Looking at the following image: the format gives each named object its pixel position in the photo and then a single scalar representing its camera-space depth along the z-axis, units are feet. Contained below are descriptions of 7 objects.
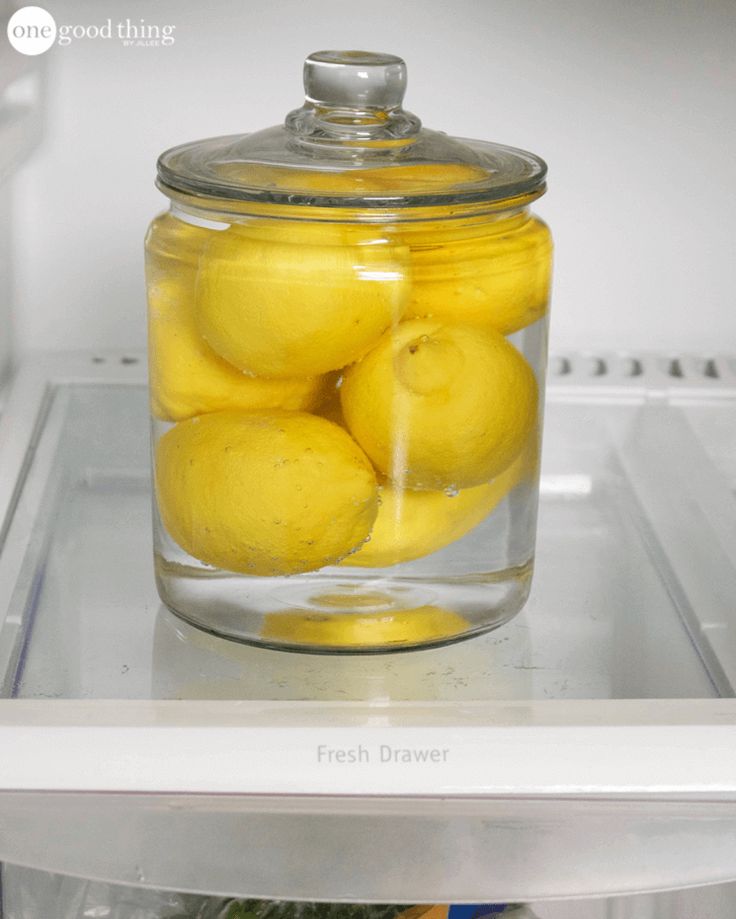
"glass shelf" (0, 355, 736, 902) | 2.29
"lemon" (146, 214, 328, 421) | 2.52
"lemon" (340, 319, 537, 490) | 2.47
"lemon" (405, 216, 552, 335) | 2.47
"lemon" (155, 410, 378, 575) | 2.47
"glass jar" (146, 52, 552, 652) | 2.43
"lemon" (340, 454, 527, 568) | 2.53
